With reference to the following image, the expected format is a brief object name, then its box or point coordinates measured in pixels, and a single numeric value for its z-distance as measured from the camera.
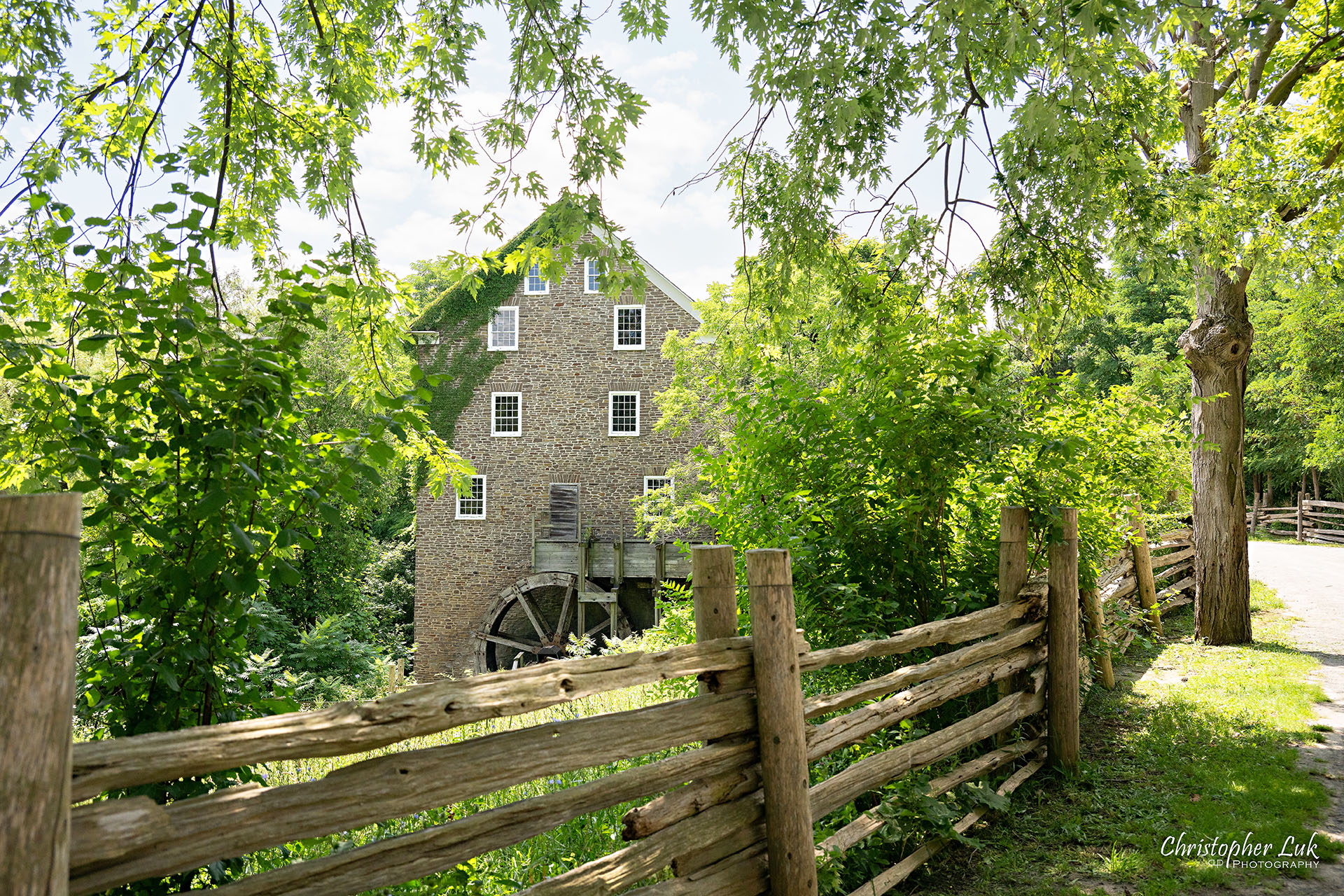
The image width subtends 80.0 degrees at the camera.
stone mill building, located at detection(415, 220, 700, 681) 23.11
